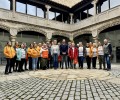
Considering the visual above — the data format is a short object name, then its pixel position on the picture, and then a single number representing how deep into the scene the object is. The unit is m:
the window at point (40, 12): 11.16
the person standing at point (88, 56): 6.10
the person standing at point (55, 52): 6.02
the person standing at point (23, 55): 5.59
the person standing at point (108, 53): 5.48
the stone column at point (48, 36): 11.07
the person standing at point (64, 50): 6.10
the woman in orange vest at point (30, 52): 5.82
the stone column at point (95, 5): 10.30
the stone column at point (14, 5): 9.51
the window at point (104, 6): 10.04
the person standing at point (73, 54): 6.05
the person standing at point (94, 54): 6.03
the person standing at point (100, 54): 5.83
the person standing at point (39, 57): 6.03
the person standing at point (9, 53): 4.95
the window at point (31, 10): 10.66
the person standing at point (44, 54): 5.88
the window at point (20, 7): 10.08
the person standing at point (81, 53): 6.10
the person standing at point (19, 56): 5.42
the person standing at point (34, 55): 5.78
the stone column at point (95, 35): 10.15
